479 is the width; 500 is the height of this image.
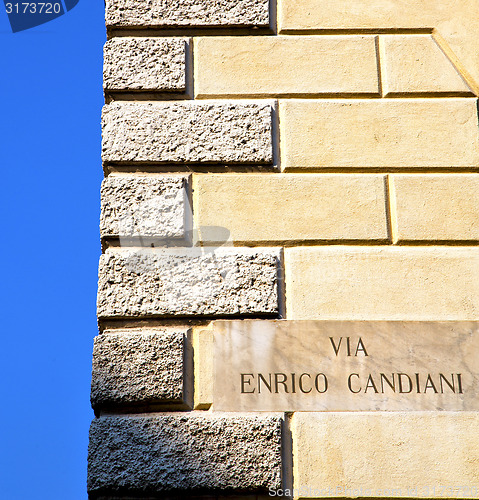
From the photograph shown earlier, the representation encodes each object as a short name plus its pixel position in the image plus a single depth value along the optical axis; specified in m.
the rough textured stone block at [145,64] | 9.65
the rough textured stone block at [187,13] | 9.96
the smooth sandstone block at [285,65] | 9.70
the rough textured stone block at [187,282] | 8.72
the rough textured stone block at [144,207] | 9.03
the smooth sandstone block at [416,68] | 9.73
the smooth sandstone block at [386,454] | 8.08
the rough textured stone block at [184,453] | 8.03
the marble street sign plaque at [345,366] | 8.40
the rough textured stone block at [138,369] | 8.36
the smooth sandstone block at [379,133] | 9.38
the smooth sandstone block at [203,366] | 8.44
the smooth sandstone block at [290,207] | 9.09
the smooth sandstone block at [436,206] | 9.09
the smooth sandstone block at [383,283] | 8.77
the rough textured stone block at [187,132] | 9.32
